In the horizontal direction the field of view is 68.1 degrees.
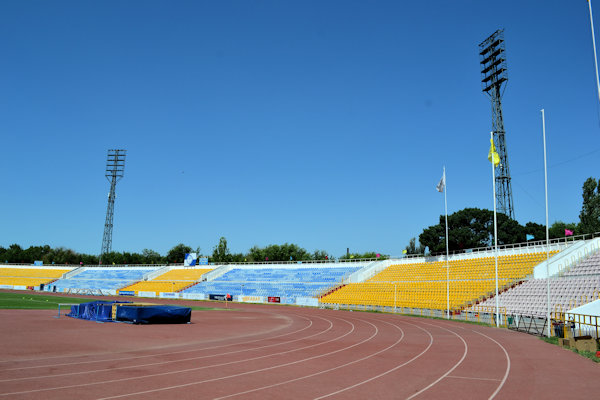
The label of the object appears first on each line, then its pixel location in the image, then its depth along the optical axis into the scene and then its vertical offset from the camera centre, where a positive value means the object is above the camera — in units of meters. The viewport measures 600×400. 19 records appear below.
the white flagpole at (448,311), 36.47 -2.70
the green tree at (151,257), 132.02 +3.25
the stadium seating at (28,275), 90.25 -2.55
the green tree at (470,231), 67.12 +7.35
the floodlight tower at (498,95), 63.75 +26.84
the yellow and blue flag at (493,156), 29.80 +8.26
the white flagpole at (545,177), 24.76 +5.75
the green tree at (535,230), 70.25 +8.02
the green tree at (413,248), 121.31 +7.88
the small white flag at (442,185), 39.44 +8.27
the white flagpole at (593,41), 15.85 +9.01
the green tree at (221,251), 114.56 +4.86
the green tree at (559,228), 87.20 +10.94
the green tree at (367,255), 120.74 +5.53
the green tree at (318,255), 132.57 +5.73
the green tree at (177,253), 132.75 +4.56
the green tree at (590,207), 65.94 +11.44
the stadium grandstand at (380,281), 34.16 -1.07
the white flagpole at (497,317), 29.25 -2.45
